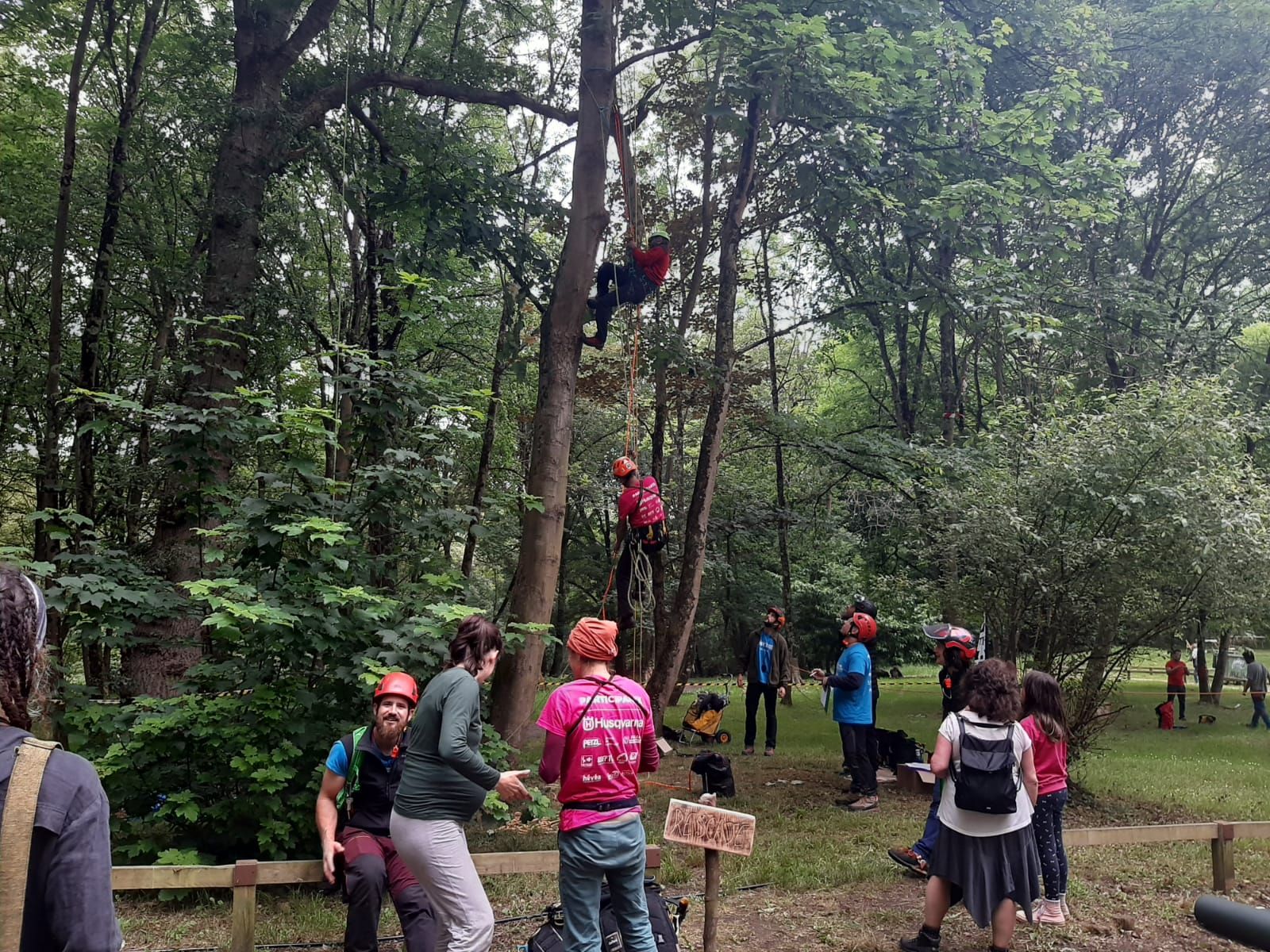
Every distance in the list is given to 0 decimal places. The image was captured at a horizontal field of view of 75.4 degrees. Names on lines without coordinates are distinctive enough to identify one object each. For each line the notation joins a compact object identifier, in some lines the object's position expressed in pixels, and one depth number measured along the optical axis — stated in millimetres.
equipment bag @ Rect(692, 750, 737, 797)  8055
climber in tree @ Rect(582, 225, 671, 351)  8141
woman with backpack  4316
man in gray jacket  10195
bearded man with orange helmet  3811
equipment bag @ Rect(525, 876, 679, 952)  3652
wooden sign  4070
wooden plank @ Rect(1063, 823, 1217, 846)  5430
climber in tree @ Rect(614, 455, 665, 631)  8453
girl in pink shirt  5059
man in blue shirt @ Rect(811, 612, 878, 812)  7836
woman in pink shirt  3432
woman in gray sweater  3408
